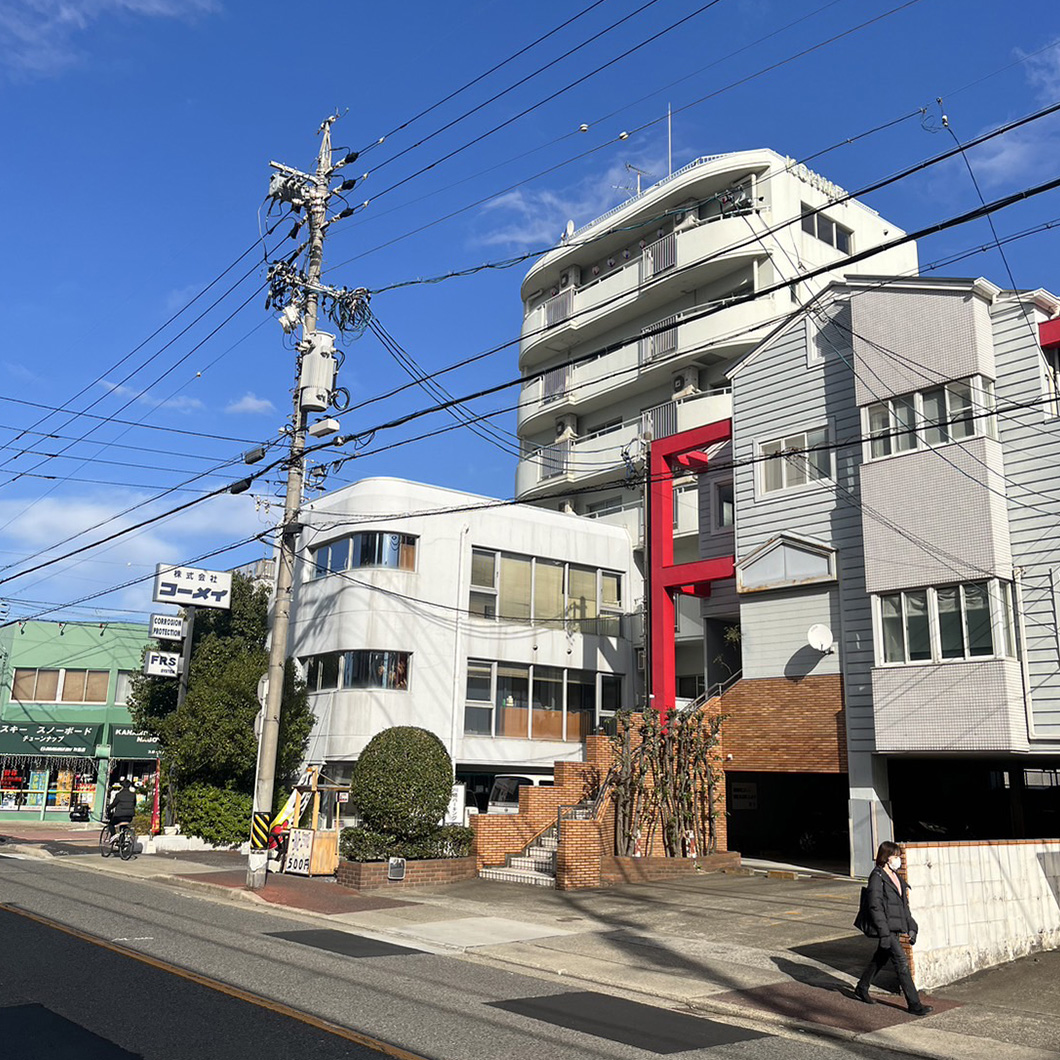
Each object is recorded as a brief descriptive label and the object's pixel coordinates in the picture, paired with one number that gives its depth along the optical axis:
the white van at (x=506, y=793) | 24.81
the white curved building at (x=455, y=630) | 27.91
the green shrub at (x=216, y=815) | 26.33
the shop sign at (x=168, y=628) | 29.00
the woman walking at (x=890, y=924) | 9.96
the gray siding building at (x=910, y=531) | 18.62
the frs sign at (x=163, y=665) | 28.70
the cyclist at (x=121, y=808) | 24.92
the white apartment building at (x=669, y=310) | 36.31
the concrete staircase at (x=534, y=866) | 19.89
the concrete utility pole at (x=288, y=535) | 18.77
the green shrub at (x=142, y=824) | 27.81
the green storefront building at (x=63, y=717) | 39.16
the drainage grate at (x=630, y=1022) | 8.53
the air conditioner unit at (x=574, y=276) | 44.62
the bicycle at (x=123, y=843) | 24.25
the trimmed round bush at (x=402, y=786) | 19.78
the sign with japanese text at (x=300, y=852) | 20.94
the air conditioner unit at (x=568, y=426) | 43.22
